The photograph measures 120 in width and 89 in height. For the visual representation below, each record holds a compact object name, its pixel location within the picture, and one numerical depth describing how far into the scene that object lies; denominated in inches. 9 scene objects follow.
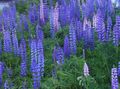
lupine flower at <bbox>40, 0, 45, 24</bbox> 329.0
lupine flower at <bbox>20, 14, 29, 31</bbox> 321.7
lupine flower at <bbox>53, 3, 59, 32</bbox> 301.1
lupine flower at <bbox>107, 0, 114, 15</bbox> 316.7
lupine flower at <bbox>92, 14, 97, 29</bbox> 282.2
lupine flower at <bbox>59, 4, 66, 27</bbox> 315.9
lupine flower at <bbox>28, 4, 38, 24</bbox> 335.6
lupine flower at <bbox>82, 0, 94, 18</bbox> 319.0
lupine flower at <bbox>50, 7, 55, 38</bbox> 297.7
